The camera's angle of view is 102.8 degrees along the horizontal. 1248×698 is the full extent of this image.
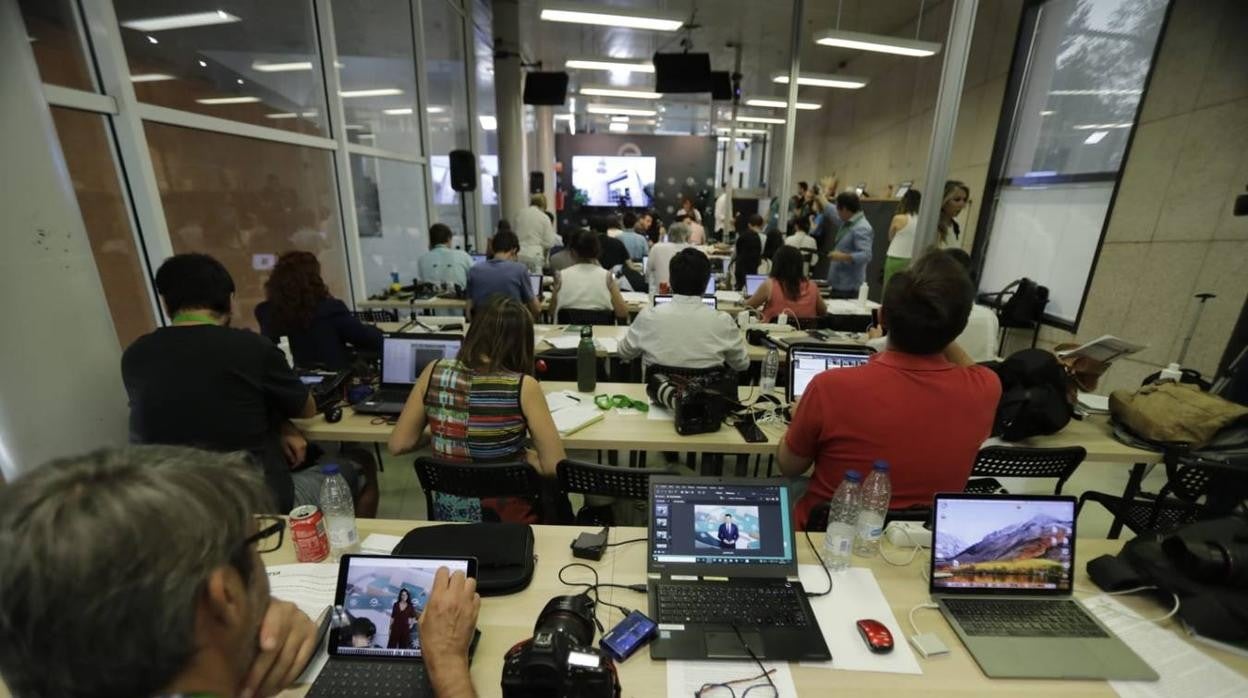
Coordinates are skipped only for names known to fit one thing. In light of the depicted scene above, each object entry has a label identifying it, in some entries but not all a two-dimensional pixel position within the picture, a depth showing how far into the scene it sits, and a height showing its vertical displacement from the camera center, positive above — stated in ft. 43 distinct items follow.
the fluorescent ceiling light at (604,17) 15.79 +5.85
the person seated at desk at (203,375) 5.82 -2.05
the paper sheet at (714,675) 3.36 -3.13
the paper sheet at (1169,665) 3.42 -3.13
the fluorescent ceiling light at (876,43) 17.24 +5.68
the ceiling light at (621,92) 28.55 +6.26
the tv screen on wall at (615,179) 46.21 +2.29
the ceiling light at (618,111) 43.55 +8.23
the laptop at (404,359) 8.13 -2.56
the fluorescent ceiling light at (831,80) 22.68 +5.66
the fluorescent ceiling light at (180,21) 8.29 +3.11
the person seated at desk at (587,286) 14.03 -2.25
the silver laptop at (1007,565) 4.00 -2.88
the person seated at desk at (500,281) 13.93 -2.11
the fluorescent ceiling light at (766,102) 27.16 +5.56
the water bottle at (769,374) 9.36 -3.02
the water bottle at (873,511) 4.67 -2.76
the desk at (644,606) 3.42 -3.15
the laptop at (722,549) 4.04 -2.84
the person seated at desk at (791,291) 13.29 -2.20
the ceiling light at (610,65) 21.57 +5.97
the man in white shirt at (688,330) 8.96 -2.16
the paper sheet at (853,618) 3.60 -3.14
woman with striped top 5.78 -2.30
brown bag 6.93 -2.76
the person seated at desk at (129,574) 1.67 -1.29
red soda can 4.33 -2.82
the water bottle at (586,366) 8.61 -2.72
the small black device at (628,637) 3.58 -3.05
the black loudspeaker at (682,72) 22.36 +5.80
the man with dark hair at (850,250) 18.37 -1.48
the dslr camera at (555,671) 2.77 -2.54
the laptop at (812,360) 8.19 -2.42
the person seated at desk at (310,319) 8.68 -2.07
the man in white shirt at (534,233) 23.12 -1.36
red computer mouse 3.67 -3.07
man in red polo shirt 4.83 -1.80
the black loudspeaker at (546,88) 26.63 +5.94
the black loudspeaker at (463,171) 21.62 +1.33
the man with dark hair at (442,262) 16.92 -1.97
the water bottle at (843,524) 4.46 -2.80
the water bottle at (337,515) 4.53 -2.78
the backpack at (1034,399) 7.29 -2.64
